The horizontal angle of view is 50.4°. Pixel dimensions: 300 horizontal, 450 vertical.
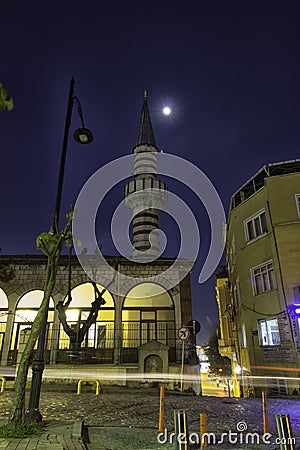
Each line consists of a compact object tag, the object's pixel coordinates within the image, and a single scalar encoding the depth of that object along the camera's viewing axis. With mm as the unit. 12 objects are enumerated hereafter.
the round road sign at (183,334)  14942
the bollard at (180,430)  4566
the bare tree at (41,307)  6613
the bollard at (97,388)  13050
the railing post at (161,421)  7011
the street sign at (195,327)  19500
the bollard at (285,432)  4000
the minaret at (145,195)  29312
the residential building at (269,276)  15578
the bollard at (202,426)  4792
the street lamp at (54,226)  7016
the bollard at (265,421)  6999
